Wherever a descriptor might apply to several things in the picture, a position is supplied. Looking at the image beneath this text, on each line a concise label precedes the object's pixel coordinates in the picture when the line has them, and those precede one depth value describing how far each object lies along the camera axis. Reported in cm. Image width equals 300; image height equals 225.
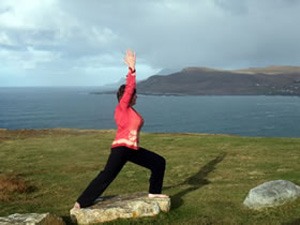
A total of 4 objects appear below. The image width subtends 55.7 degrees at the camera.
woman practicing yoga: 742
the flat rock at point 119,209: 753
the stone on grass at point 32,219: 670
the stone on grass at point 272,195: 870
